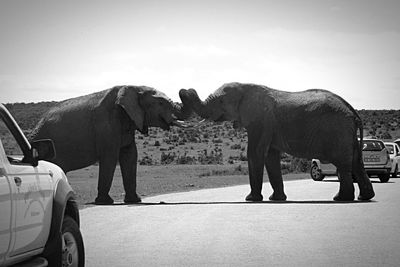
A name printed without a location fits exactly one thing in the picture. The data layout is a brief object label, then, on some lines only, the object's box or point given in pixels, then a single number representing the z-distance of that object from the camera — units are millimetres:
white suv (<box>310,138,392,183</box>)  32062
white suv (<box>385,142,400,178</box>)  35312
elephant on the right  22078
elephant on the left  21781
